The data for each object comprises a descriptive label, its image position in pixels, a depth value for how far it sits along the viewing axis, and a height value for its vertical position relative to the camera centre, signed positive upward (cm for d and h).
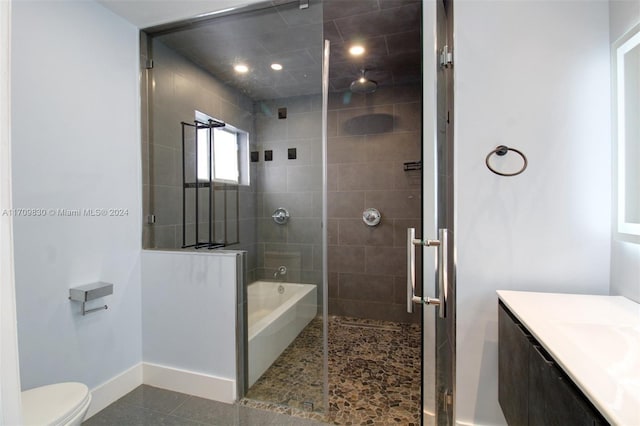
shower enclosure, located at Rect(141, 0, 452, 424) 197 +29
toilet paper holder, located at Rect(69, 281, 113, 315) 171 -49
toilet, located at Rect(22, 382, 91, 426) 120 -85
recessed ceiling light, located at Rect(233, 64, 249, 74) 210 +104
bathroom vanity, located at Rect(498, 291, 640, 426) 74 -47
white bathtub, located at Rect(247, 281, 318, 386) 204 -78
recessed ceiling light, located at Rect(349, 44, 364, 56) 252 +143
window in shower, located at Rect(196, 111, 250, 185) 211 +43
